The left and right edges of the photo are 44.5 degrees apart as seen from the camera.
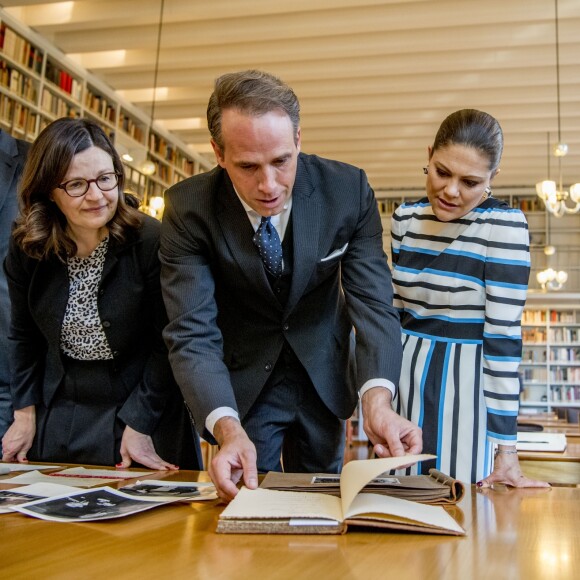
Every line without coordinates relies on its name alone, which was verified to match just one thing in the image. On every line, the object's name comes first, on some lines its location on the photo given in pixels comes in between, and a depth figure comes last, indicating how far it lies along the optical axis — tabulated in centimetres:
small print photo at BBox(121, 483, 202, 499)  125
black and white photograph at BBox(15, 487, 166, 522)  105
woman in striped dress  167
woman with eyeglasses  176
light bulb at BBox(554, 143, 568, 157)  736
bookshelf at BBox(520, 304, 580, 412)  1329
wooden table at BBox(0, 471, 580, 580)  79
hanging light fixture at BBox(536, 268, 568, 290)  1006
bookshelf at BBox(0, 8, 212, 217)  710
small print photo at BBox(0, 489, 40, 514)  111
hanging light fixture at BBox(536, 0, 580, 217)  692
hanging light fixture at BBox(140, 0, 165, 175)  725
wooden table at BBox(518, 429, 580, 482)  229
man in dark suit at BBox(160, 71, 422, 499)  142
